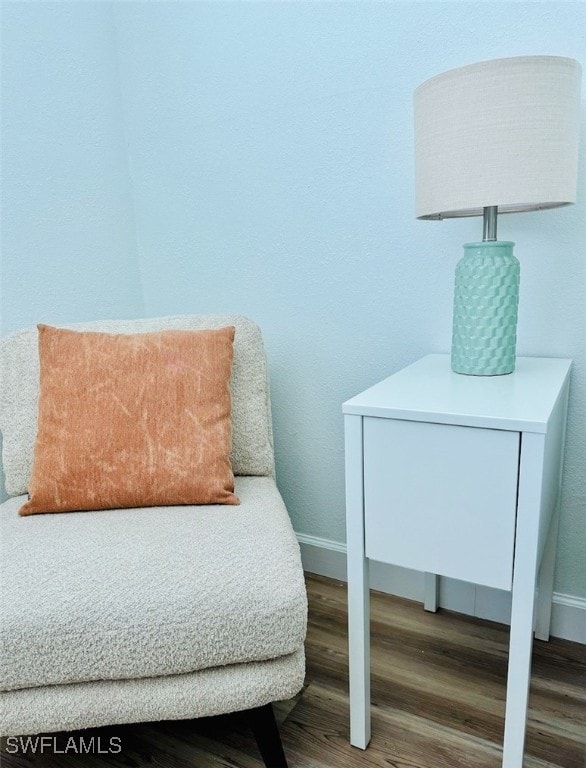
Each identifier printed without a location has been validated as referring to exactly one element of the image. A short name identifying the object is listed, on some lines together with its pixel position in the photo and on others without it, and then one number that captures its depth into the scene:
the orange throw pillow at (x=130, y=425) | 1.03
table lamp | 0.81
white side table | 0.77
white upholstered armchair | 0.77
